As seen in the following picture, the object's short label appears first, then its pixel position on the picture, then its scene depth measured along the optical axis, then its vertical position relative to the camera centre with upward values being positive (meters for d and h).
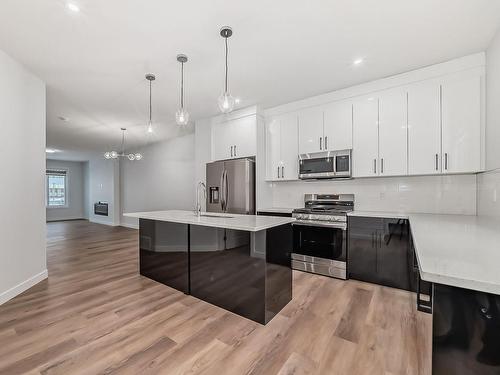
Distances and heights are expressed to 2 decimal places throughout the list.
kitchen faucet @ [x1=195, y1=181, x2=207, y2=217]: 4.42 -0.11
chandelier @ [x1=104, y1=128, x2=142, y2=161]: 4.32 +0.61
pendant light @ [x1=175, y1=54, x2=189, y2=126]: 2.50 +0.82
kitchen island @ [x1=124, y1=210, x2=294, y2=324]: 2.06 -0.77
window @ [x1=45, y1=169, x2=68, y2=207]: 9.45 -0.08
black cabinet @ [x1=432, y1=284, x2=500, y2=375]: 0.74 -0.50
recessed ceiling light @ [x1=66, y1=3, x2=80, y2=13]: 1.80 +1.44
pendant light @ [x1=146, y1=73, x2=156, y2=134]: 2.89 +1.42
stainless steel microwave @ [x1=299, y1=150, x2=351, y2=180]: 3.23 +0.33
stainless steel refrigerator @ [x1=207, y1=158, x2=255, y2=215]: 3.82 +0.01
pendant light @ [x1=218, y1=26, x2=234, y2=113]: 2.08 +0.85
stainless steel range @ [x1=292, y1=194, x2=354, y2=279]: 3.01 -0.72
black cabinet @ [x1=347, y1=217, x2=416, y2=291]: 2.62 -0.80
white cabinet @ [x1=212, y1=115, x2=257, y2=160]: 3.92 +0.87
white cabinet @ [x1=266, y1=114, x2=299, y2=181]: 3.76 +0.67
